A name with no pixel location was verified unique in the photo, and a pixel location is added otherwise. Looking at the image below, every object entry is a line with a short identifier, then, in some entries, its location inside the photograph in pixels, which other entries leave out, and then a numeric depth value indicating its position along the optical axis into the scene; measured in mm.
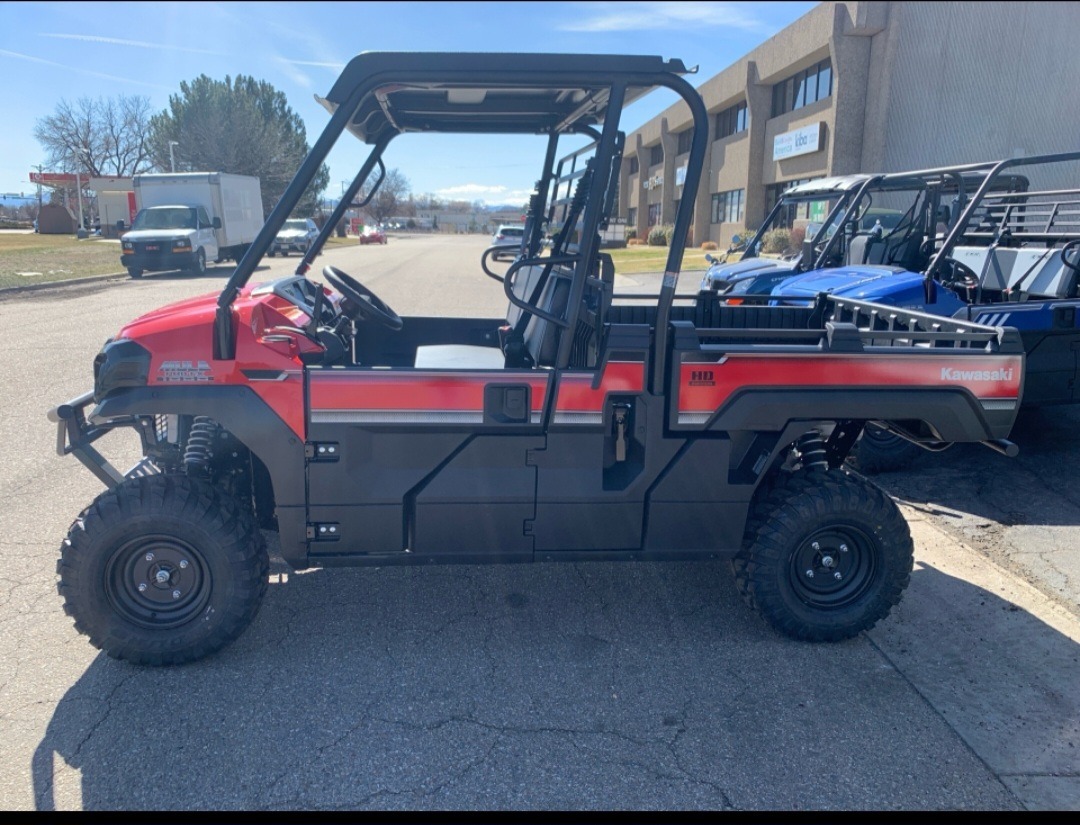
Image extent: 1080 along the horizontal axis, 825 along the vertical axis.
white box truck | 21094
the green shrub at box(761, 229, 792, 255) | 20344
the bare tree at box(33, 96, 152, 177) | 60250
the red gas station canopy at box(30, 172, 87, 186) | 66188
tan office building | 22906
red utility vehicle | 3064
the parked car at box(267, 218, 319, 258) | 25891
